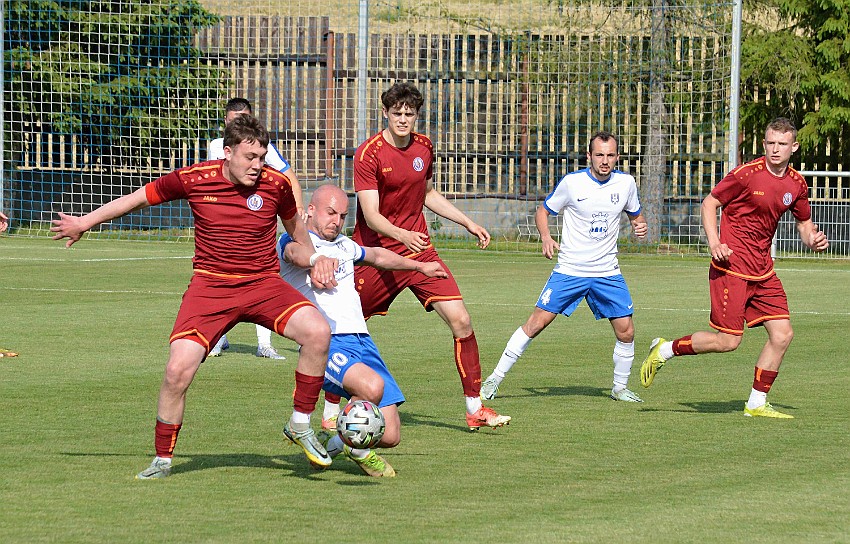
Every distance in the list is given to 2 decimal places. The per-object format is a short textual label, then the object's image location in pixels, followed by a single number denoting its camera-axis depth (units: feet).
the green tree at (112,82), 181.78
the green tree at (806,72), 181.47
